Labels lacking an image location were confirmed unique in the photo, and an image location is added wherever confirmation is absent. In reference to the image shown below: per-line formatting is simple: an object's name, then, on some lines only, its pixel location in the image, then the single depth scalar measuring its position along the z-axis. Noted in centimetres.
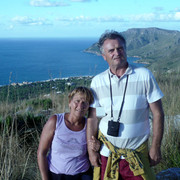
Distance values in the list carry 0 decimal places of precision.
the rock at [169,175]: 246
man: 184
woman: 209
